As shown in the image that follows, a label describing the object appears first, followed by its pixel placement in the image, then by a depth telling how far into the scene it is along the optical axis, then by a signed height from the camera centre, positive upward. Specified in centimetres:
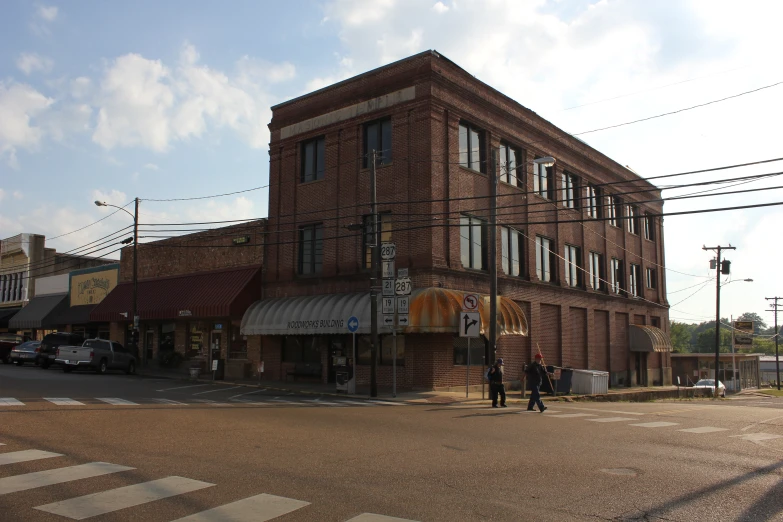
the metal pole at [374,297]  2195 +109
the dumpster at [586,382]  2634 -211
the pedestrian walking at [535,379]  1786 -138
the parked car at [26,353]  3525 -138
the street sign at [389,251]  2214 +265
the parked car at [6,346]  3988 -114
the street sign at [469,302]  2059 +87
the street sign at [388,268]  2217 +208
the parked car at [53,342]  3366 -78
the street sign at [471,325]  2039 +14
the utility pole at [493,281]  2205 +165
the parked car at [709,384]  4420 -401
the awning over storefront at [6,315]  5188 +100
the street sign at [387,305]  2188 +80
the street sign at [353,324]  2247 +17
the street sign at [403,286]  2133 +142
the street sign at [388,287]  2197 +142
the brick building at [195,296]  3036 +161
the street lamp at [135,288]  3378 +211
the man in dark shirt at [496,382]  1908 -155
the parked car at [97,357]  3058 -138
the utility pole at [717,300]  4585 +218
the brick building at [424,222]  2462 +461
